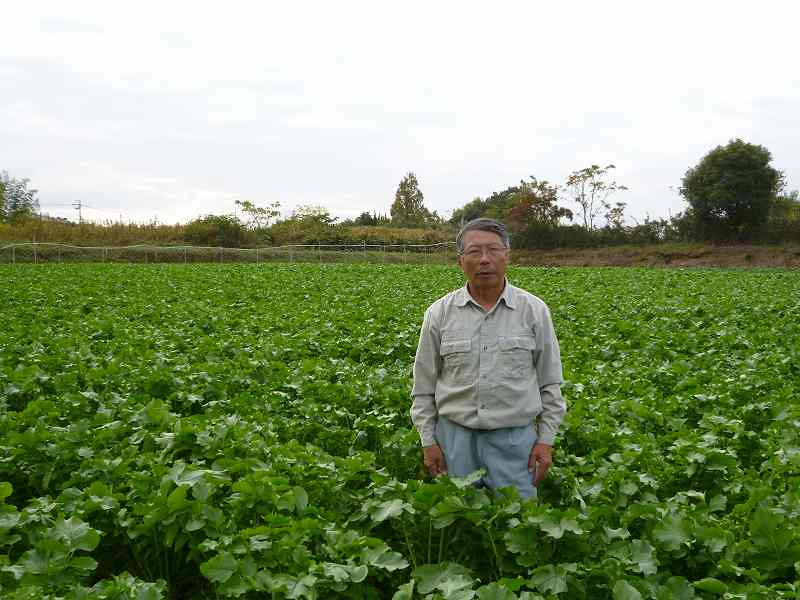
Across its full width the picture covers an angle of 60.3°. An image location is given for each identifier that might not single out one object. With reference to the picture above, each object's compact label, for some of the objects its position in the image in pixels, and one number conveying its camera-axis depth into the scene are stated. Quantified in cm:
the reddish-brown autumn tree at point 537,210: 4855
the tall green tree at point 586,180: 5075
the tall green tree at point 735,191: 4050
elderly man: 317
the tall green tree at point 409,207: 7150
